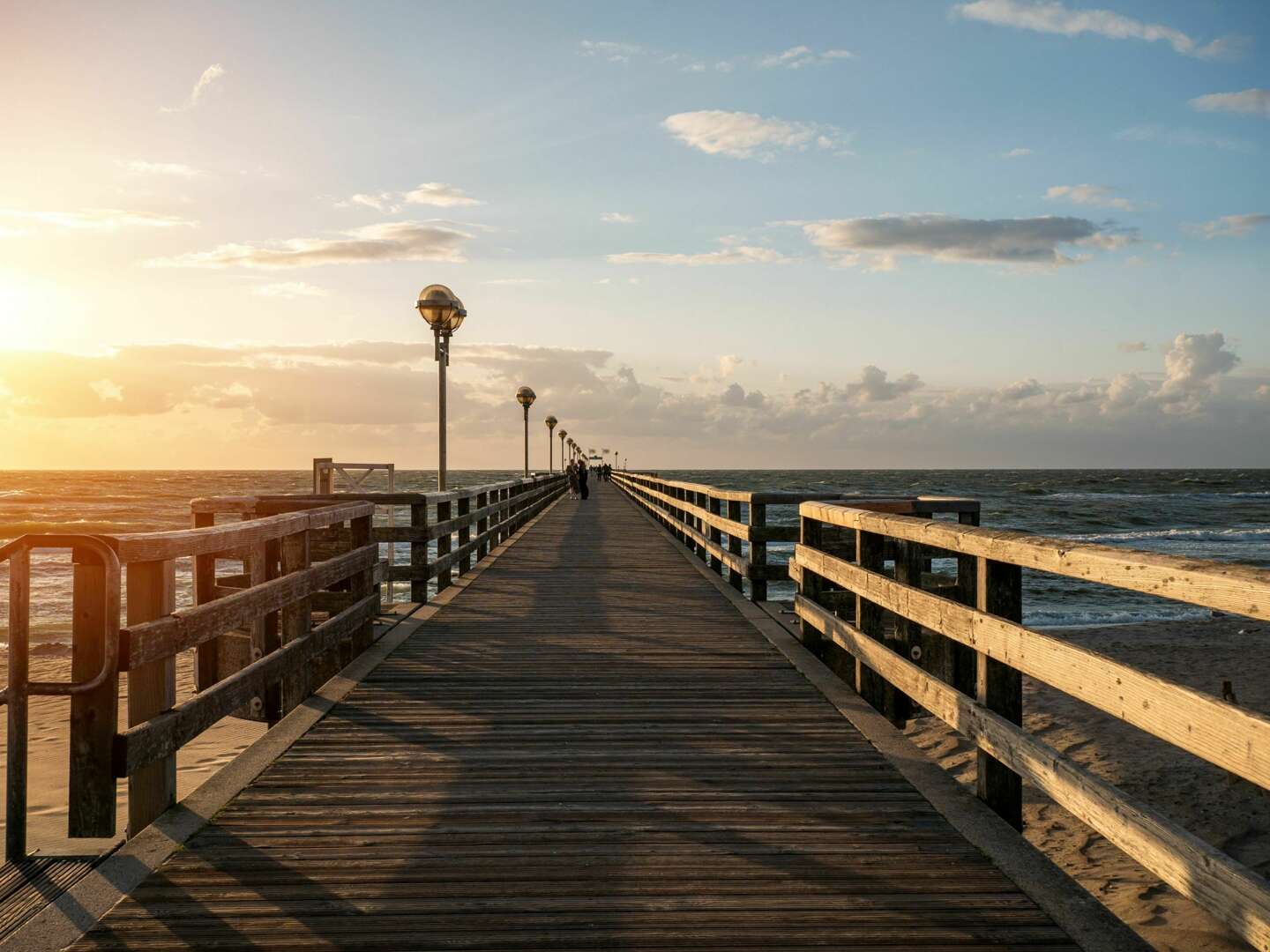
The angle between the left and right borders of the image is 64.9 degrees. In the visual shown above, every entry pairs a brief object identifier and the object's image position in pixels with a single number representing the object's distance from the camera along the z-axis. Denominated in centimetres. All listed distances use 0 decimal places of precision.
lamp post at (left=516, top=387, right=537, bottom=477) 3178
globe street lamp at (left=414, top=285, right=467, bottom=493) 1326
